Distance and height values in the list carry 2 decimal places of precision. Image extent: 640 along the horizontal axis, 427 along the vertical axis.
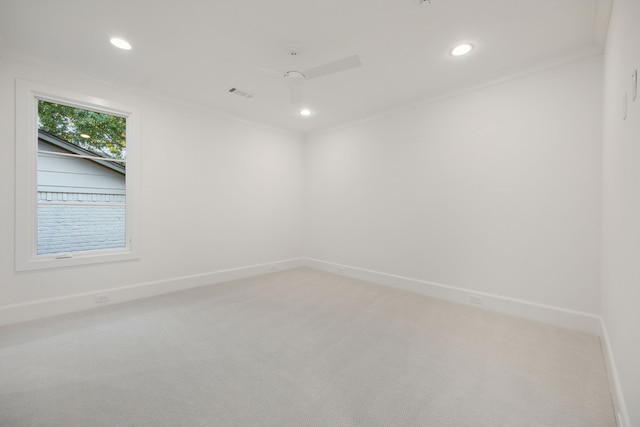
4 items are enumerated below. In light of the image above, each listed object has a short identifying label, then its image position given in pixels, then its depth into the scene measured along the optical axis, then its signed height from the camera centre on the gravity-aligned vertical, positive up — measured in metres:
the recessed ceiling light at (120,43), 2.50 +1.63
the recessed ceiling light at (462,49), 2.52 +1.59
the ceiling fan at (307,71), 2.28 +1.34
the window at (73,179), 2.81 +0.41
